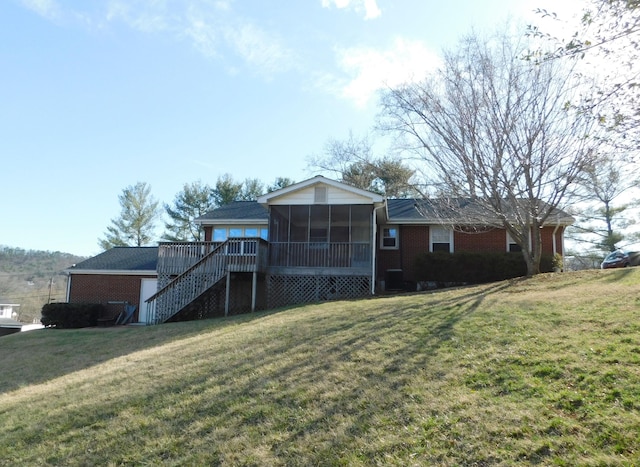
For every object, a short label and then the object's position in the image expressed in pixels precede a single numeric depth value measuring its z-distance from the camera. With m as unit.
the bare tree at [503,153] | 14.02
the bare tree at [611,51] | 5.66
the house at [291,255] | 16.11
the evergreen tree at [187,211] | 40.06
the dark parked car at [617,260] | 18.95
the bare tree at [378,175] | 31.09
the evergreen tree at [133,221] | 41.00
